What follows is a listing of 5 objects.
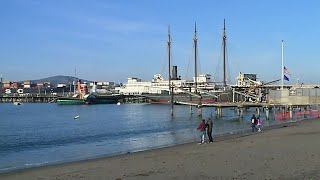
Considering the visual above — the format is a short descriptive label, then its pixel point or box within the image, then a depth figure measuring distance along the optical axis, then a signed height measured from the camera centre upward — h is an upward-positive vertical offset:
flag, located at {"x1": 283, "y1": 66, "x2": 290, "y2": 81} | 65.12 +2.38
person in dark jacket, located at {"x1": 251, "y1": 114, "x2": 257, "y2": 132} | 39.53 -2.85
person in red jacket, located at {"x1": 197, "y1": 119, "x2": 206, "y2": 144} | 28.64 -2.35
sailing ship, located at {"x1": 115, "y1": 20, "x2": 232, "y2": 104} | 118.25 +0.69
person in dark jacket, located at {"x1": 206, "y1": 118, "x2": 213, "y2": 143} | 28.54 -2.52
